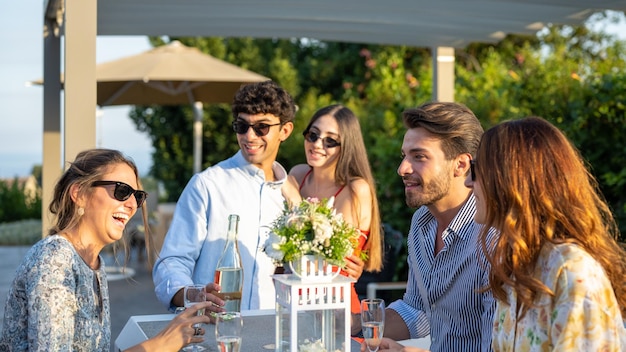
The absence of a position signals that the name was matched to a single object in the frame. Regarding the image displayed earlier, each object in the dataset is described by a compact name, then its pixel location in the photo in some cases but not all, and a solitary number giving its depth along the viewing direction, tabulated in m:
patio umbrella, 9.19
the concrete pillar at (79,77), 3.86
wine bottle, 2.91
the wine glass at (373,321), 2.42
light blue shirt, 3.54
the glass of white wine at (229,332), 2.36
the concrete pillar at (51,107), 5.50
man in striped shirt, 2.96
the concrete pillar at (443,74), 6.27
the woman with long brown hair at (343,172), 4.07
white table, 2.78
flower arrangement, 2.29
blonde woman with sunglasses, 2.35
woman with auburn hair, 1.98
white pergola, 5.11
